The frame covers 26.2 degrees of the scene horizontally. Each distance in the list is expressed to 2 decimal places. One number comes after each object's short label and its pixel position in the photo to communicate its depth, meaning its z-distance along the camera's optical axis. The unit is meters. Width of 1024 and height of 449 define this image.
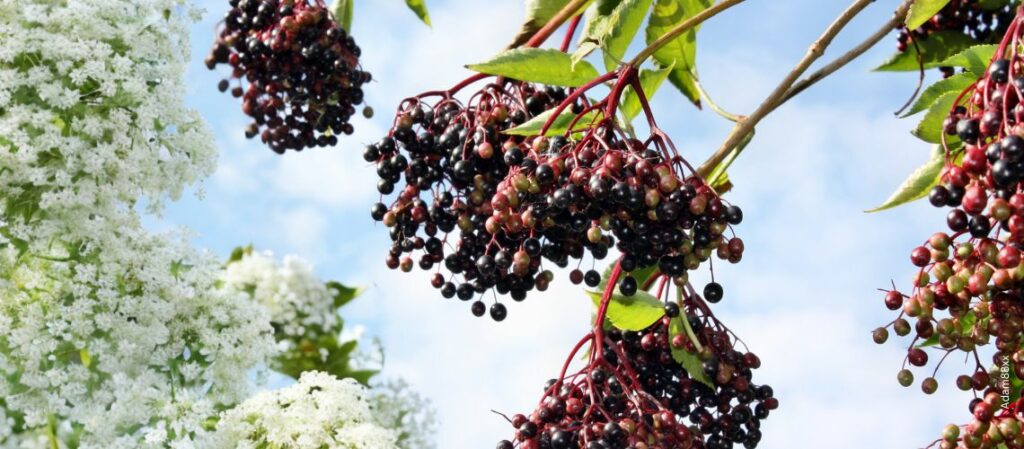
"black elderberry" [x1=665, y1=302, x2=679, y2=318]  0.76
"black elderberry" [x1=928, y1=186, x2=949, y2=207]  0.66
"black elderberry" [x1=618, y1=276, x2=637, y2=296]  0.75
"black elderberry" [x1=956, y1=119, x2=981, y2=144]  0.65
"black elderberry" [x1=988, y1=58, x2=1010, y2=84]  0.66
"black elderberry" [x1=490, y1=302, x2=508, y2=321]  0.79
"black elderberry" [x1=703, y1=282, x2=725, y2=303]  0.77
